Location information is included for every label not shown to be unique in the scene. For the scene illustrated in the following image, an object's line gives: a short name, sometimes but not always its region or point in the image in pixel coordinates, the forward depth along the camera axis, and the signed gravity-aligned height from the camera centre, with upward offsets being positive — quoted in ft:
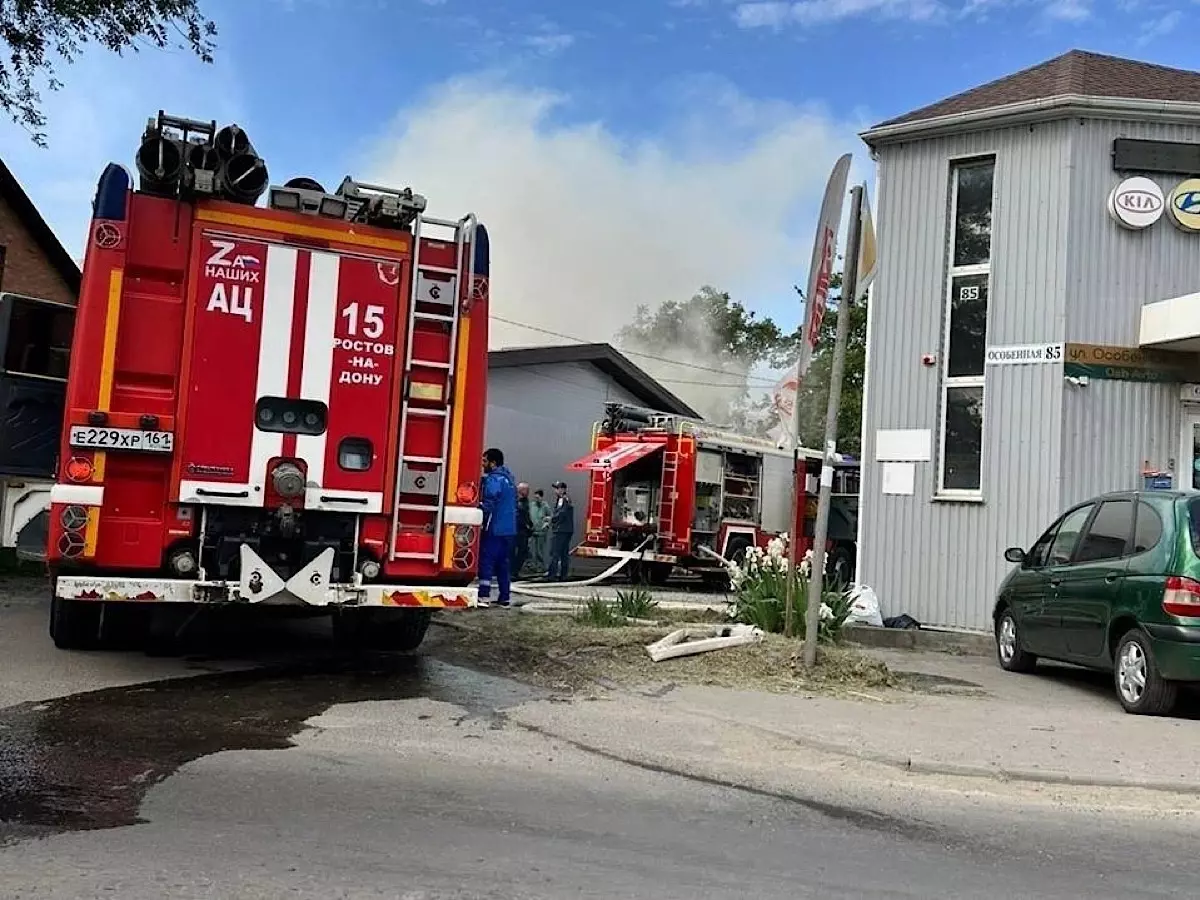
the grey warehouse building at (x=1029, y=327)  38.65 +8.11
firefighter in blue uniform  41.04 +0.29
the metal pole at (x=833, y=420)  28.02 +3.21
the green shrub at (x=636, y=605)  36.01 -2.18
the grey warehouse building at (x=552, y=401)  73.41 +8.84
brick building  65.77 +14.65
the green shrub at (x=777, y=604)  32.22 -1.66
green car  24.98 -0.73
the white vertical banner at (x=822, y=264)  30.14 +7.62
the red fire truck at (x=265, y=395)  23.71 +2.63
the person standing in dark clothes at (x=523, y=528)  62.23 +0.12
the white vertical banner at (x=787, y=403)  30.04 +3.80
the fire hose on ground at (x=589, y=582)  47.74 -2.54
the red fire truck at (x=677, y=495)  67.31 +2.78
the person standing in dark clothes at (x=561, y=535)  66.03 -0.12
